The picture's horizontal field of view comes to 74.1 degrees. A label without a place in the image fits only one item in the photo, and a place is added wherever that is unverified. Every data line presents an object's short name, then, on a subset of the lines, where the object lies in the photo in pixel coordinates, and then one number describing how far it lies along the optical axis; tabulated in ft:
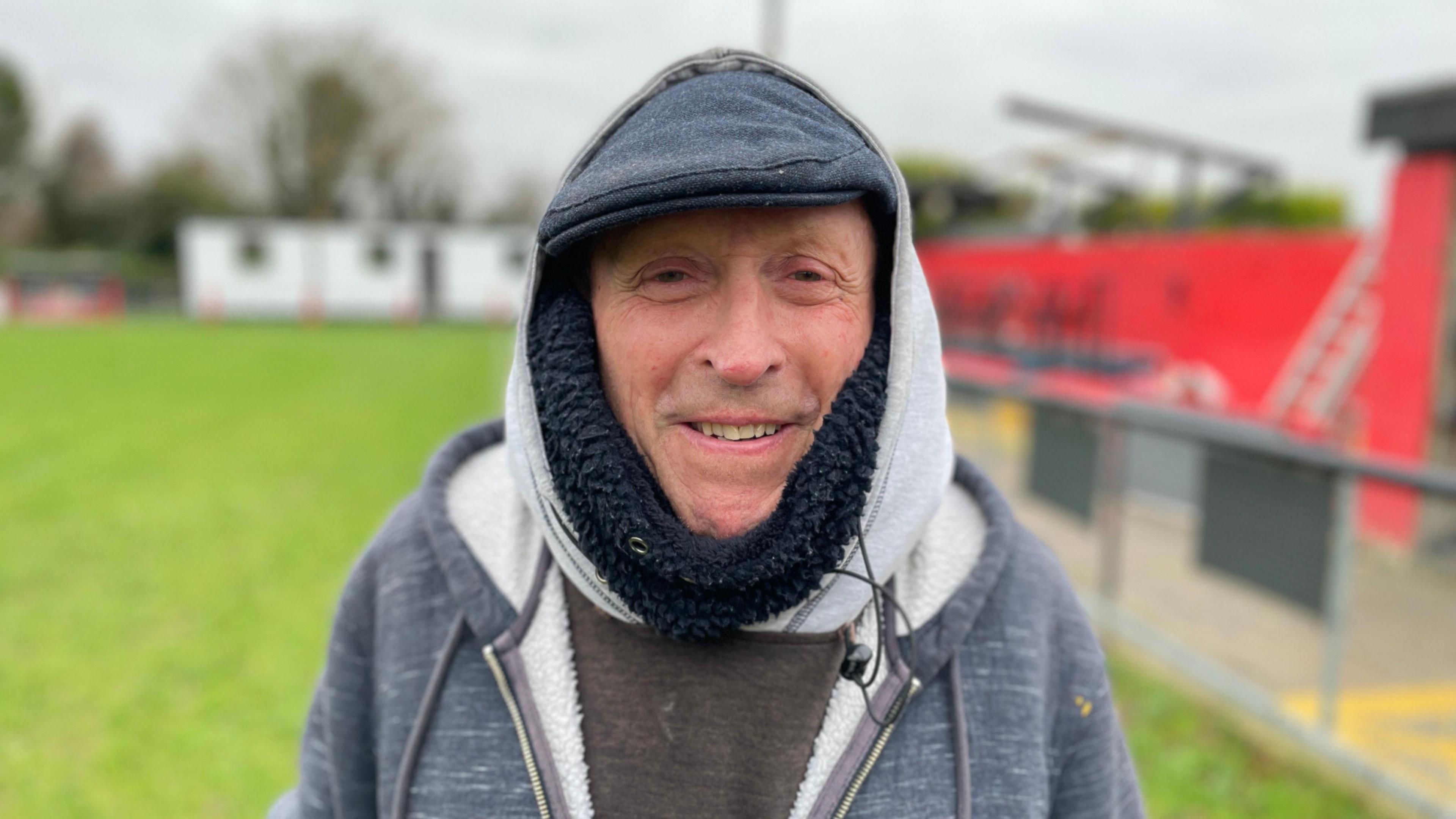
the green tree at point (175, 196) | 131.03
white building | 98.32
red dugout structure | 19.31
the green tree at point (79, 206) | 132.26
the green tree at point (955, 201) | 54.95
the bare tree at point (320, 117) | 118.52
